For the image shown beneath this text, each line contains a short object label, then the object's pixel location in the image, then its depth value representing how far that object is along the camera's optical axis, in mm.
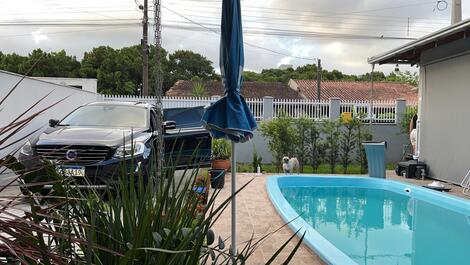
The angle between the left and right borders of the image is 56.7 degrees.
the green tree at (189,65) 47594
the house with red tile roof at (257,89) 36672
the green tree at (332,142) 13211
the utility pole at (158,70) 3469
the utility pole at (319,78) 32875
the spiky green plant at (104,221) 1496
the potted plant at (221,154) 9680
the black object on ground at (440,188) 9047
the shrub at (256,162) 11638
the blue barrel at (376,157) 10602
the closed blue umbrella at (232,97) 3965
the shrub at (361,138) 12969
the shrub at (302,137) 13078
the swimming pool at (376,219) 5582
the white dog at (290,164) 11062
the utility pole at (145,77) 19591
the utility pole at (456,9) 13278
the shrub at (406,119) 14898
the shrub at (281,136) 12719
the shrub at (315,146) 13180
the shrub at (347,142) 13133
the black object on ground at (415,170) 11109
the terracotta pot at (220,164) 9633
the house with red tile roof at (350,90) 36750
